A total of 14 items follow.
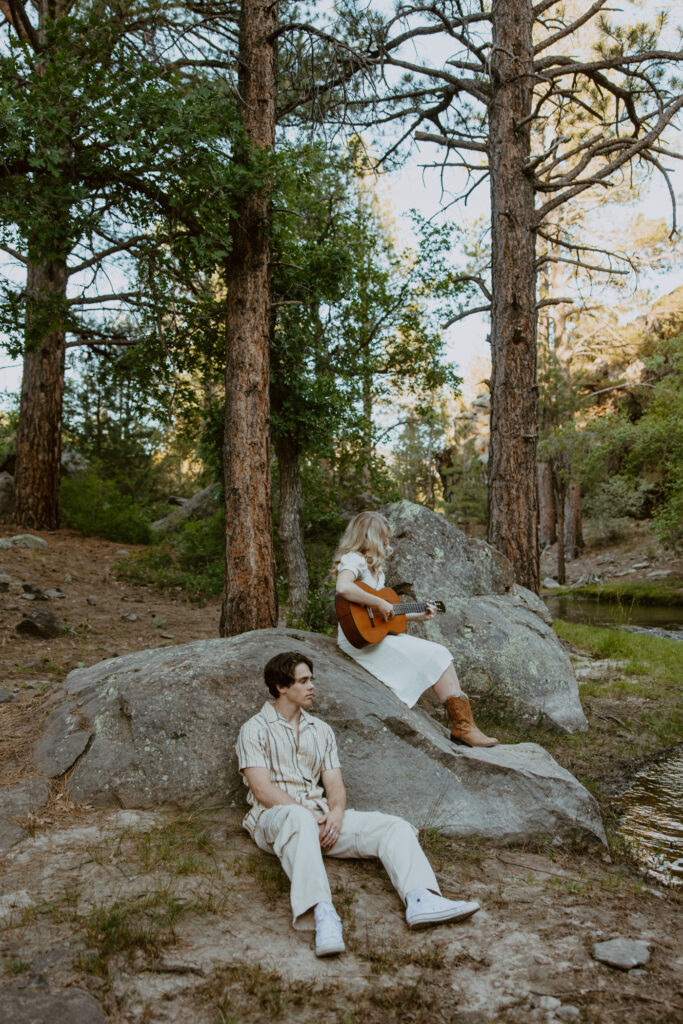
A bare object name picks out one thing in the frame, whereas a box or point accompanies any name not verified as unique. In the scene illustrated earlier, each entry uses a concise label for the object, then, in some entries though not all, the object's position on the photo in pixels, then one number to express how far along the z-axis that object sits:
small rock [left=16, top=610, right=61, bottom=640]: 8.77
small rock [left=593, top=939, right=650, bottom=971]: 3.04
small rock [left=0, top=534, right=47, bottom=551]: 12.37
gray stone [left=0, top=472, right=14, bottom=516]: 14.67
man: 3.32
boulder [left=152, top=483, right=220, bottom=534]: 17.22
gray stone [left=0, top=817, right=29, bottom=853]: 3.73
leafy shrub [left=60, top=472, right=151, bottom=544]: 15.32
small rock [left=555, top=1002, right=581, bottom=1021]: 2.67
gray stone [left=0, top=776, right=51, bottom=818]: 4.00
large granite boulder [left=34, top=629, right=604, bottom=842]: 4.30
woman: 5.28
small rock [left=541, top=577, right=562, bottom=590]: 25.08
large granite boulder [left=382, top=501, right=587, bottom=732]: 6.91
